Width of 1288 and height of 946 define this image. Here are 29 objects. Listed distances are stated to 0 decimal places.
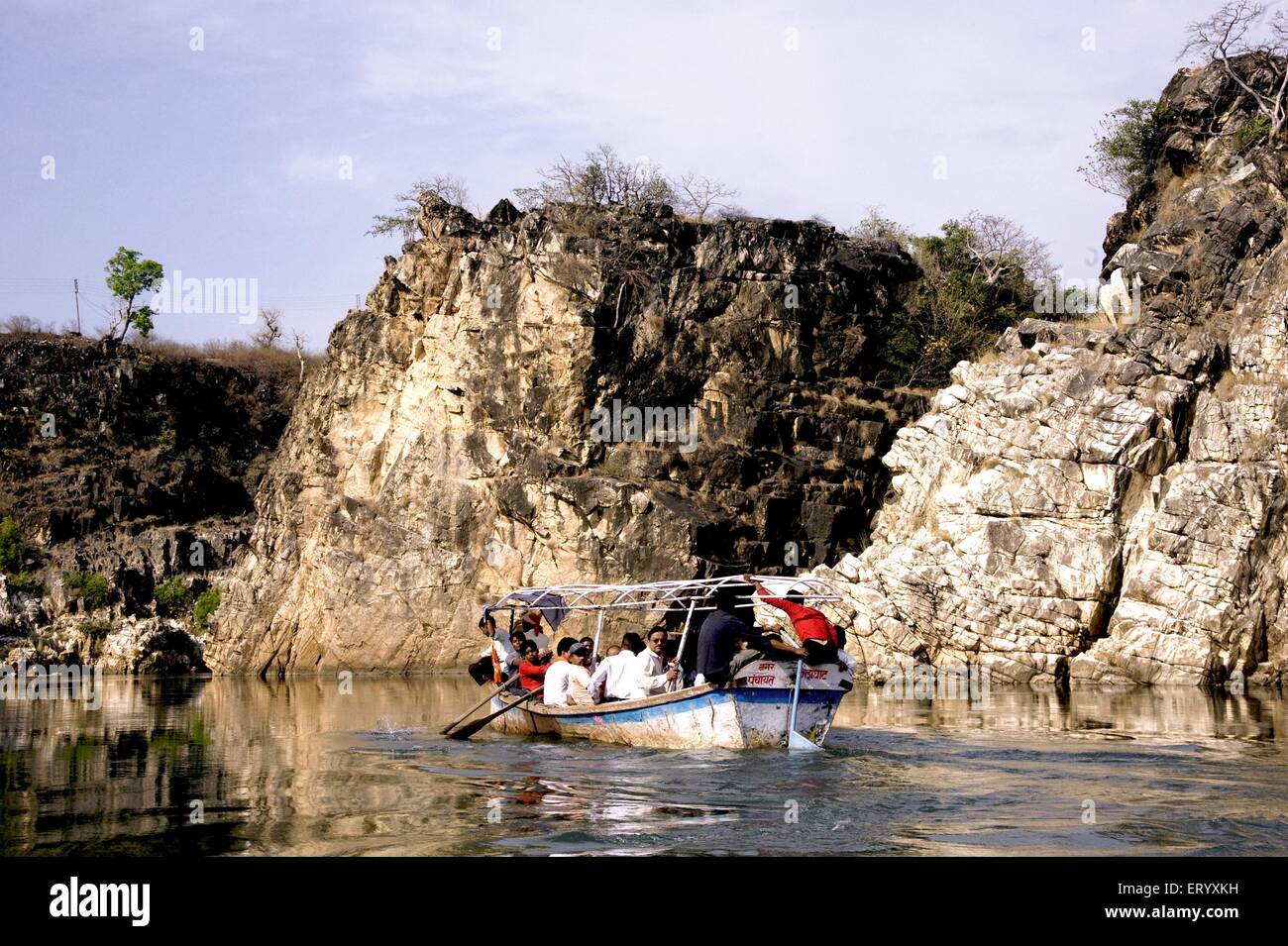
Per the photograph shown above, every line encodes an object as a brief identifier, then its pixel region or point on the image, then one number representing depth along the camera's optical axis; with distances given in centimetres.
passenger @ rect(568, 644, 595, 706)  1989
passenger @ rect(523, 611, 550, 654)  2450
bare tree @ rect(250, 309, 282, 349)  8012
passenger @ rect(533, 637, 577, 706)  1995
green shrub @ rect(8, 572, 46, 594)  5291
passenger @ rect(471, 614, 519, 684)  2425
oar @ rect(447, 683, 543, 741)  2058
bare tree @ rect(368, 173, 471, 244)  4784
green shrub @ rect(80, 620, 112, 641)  5125
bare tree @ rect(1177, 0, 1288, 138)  4078
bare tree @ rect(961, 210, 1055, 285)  5088
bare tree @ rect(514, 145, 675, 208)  5019
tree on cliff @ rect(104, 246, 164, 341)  6844
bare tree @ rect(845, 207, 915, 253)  5331
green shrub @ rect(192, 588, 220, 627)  5294
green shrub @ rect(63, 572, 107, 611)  5262
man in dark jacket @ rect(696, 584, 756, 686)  1722
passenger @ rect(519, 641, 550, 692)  2156
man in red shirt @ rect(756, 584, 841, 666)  1697
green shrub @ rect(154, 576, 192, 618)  5425
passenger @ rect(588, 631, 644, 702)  1920
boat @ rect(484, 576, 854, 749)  1673
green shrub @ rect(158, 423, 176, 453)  6395
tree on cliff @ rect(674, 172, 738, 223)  5066
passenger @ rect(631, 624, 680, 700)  1877
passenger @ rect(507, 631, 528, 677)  2386
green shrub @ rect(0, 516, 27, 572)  5416
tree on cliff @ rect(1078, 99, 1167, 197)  4506
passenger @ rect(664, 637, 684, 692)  1886
